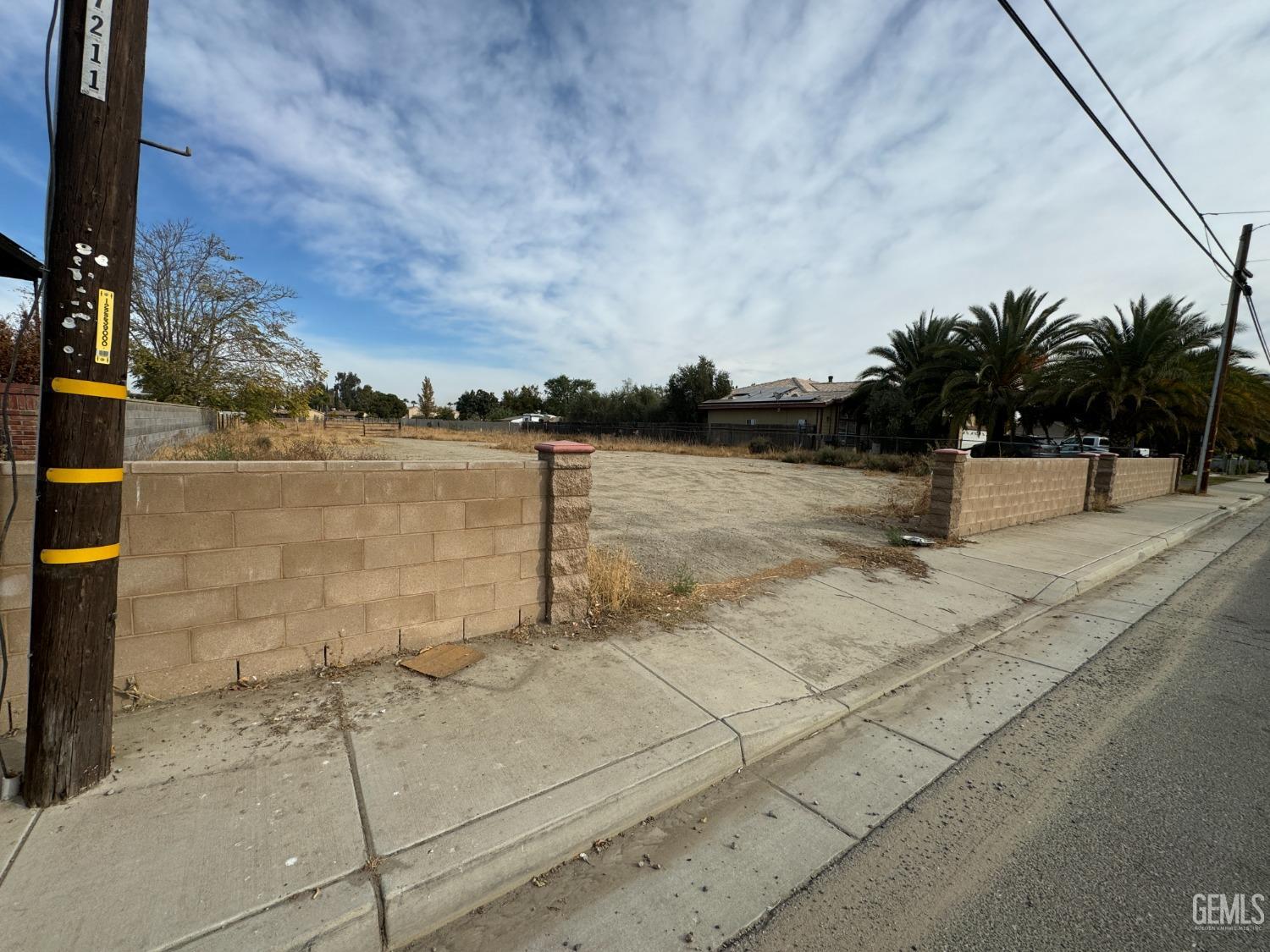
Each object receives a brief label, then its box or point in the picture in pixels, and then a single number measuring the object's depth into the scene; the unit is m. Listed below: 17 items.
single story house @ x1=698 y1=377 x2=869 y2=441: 36.06
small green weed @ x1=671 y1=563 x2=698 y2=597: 5.55
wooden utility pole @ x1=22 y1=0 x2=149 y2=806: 2.26
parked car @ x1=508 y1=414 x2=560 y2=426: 54.81
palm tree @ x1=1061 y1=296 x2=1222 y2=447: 21.41
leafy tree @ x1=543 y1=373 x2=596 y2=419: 87.44
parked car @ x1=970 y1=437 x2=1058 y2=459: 23.48
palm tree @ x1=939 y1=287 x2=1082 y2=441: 23.42
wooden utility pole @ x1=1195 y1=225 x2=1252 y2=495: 18.23
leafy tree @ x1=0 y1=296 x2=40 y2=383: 9.91
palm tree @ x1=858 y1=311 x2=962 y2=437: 26.19
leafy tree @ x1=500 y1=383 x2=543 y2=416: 91.28
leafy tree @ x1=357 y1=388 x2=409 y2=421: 95.00
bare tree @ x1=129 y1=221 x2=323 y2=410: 16.08
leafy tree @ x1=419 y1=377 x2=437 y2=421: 84.25
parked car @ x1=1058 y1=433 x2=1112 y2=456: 20.31
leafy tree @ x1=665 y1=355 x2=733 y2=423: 45.91
